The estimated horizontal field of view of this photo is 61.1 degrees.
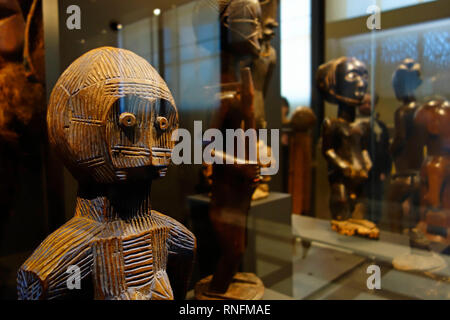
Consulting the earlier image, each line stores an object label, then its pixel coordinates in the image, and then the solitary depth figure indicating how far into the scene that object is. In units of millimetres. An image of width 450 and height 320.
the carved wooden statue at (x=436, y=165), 2297
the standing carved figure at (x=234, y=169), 1518
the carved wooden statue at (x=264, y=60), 1922
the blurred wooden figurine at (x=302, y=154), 2988
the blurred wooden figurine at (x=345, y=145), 2385
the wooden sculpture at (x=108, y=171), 831
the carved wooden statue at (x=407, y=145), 2539
